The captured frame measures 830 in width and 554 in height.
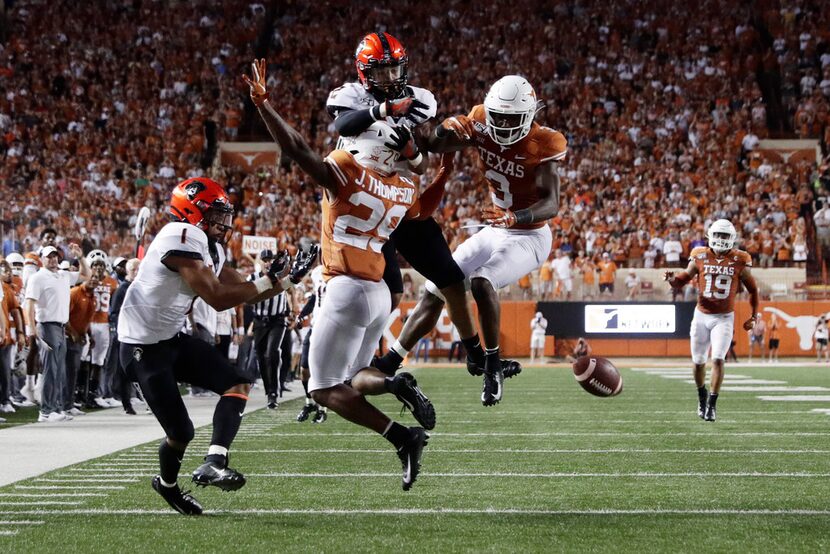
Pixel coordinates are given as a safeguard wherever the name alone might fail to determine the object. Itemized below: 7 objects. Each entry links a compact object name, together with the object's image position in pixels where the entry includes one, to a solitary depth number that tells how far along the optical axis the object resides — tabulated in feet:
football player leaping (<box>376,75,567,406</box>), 40.09
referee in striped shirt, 81.30
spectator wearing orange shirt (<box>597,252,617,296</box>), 148.56
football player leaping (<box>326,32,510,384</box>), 35.86
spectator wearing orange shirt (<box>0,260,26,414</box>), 70.49
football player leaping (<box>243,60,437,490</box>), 35.42
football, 40.63
